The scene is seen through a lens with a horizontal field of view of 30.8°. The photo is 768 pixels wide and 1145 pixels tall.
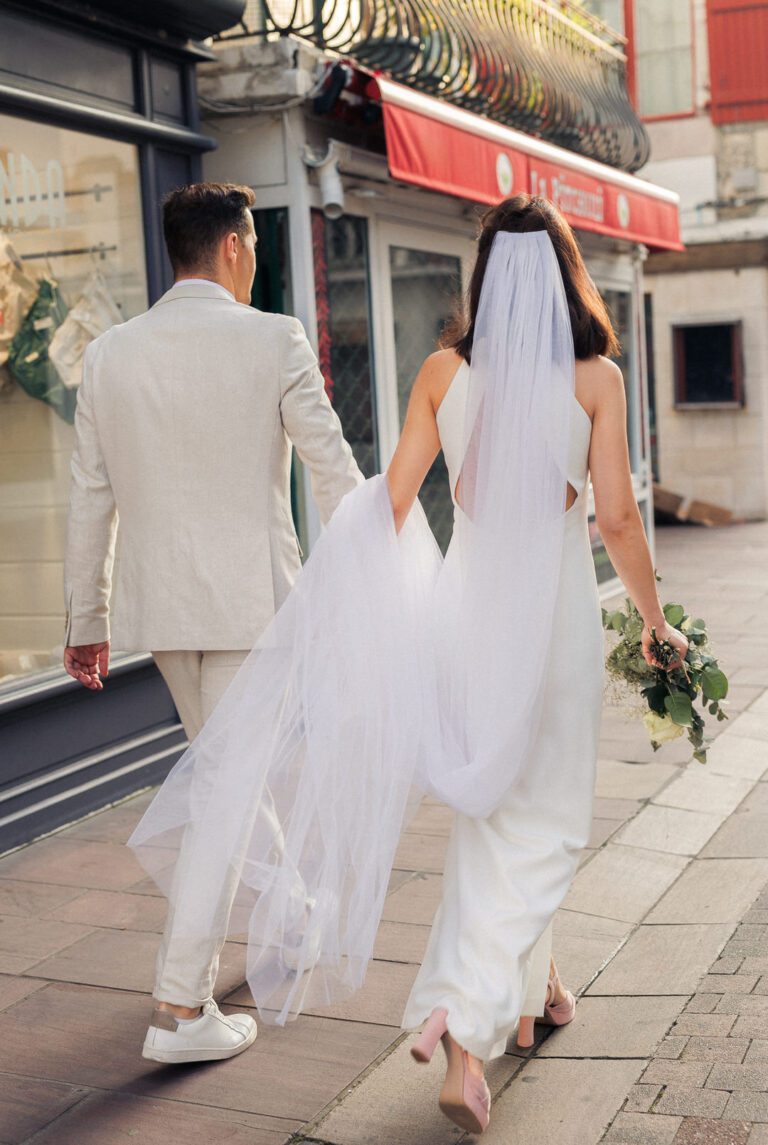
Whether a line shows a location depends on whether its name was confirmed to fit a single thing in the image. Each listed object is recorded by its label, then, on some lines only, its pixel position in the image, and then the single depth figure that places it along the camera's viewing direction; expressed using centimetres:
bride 300
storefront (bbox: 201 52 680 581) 696
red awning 679
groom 334
